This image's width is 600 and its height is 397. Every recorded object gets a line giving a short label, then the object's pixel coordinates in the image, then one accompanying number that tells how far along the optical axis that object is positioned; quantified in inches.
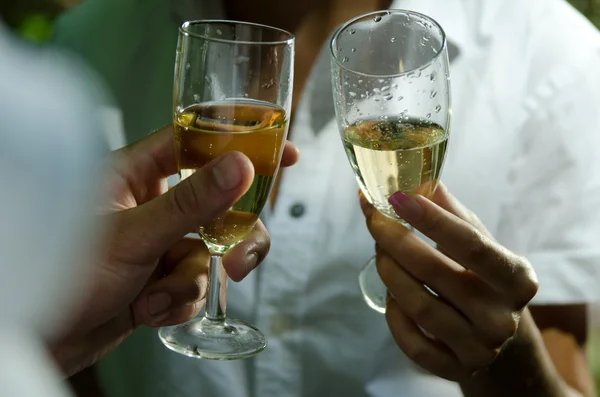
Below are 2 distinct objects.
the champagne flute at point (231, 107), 23.3
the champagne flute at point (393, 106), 25.8
